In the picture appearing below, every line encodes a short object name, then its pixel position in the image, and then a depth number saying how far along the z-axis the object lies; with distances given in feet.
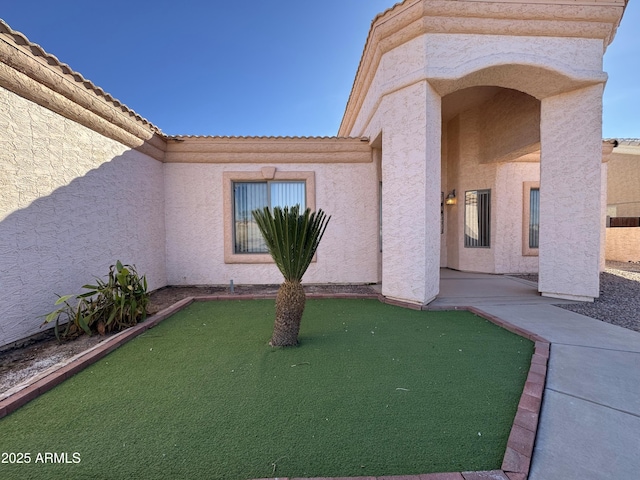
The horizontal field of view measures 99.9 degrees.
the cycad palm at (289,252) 12.45
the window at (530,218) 30.45
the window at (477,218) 30.94
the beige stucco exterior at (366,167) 13.64
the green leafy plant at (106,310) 13.76
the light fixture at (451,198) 33.13
